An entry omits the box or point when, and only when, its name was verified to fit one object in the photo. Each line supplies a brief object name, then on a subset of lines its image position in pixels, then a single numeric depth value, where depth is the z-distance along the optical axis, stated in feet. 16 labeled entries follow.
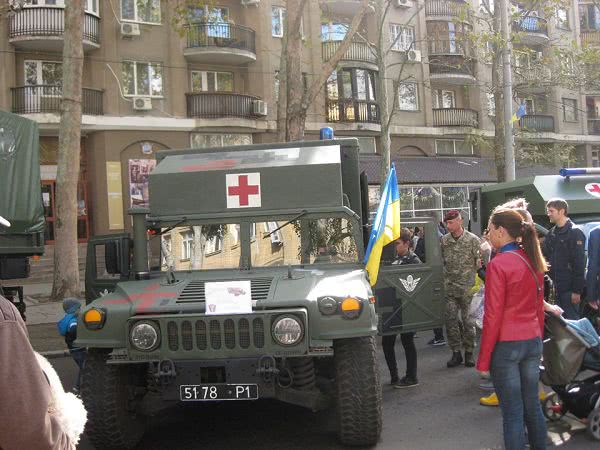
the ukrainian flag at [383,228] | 19.75
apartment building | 78.74
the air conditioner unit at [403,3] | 101.79
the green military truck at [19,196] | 30.27
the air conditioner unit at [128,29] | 81.00
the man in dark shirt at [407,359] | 22.85
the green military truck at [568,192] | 31.19
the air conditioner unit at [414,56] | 99.30
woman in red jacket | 13.53
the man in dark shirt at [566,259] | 23.59
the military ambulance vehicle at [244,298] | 15.88
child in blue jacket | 21.56
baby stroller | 15.26
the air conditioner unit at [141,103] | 81.35
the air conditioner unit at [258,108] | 87.66
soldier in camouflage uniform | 25.26
